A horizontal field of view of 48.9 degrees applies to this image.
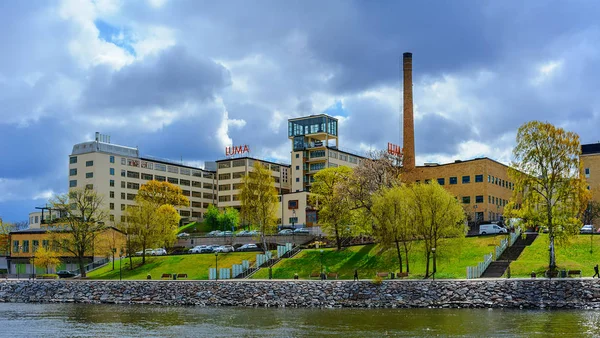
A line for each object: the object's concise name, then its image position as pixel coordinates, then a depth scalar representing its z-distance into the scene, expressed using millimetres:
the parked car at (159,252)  105750
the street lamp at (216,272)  80862
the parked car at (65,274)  100312
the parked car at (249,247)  100325
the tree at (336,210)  91125
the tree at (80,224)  96562
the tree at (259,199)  98312
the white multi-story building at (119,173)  153500
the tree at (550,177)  68062
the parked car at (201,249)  103969
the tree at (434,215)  69500
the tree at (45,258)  99500
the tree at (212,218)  149750
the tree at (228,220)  146625
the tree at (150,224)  99625
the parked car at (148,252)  105681
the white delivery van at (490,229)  89731
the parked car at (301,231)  110225
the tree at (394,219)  72312
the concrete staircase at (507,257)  68875
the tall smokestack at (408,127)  116562
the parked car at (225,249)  100212
